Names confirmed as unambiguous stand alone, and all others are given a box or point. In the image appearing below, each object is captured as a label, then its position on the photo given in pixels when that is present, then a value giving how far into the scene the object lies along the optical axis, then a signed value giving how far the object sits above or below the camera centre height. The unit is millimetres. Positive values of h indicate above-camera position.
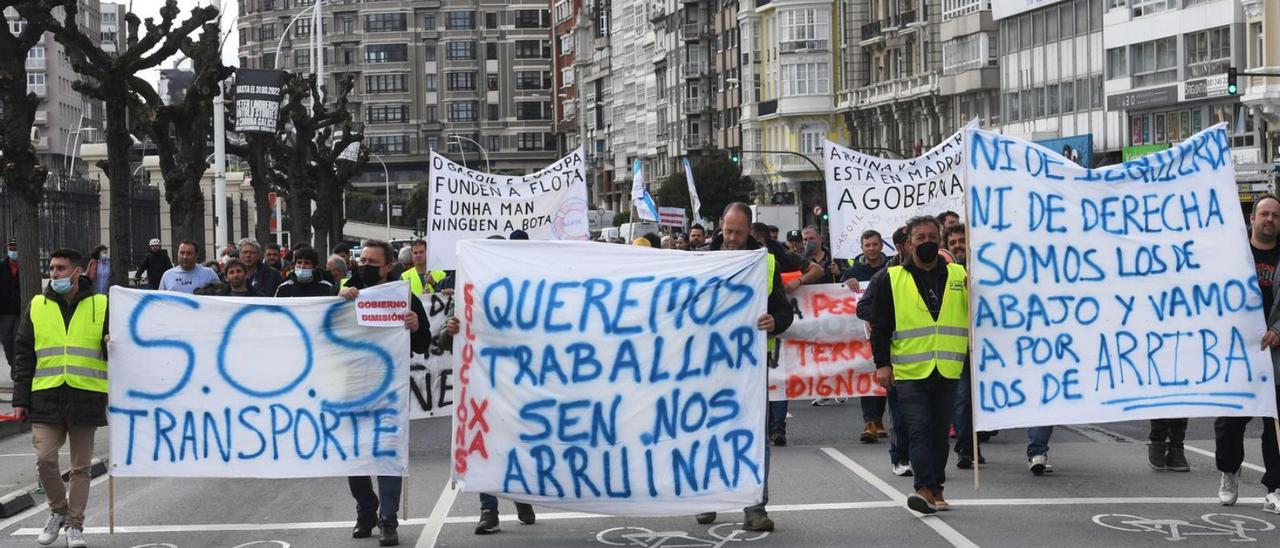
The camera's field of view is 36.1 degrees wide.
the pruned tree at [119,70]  25562 +2616
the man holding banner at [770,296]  10555 -287
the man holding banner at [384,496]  10405 -1329
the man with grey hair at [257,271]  16141 -148
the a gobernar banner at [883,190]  21031 +564
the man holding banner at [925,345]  10938 -584
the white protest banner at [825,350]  16016 -892
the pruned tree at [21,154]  21875 +1173
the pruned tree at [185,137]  29812 +1866
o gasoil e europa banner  24125 +578
